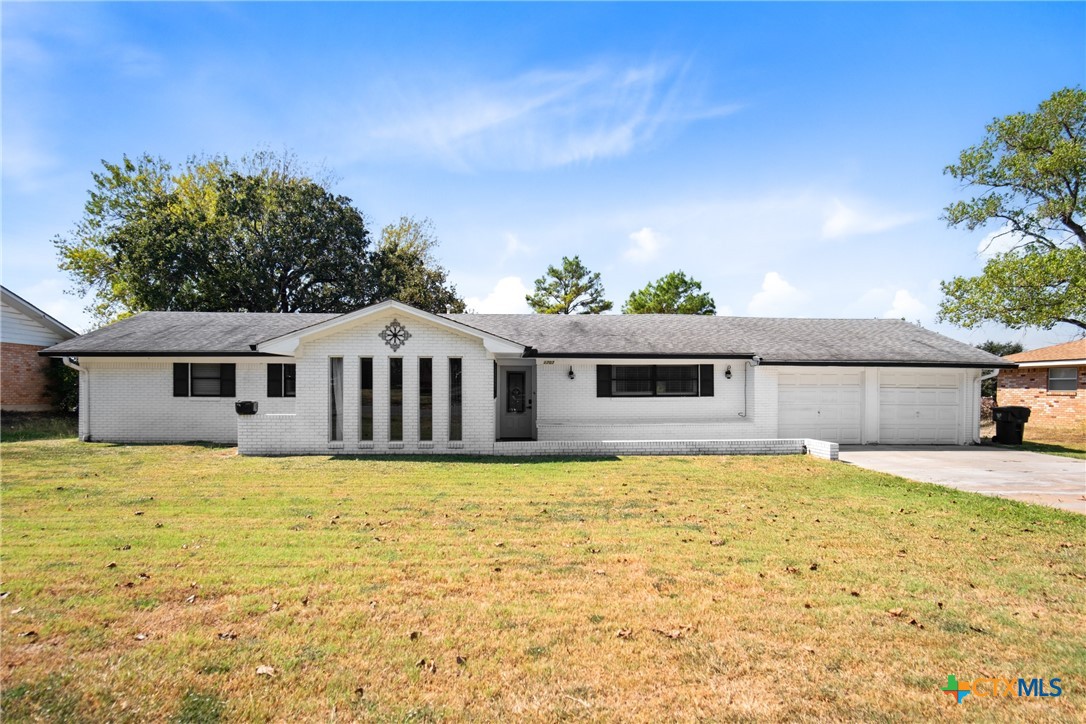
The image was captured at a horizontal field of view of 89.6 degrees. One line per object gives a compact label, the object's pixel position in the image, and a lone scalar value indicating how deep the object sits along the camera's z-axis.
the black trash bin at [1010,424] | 17.42
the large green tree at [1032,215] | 19.66
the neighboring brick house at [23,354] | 20.12
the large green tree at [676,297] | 44.05
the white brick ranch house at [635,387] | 16.56
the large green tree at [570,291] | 49.50
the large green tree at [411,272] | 34.50
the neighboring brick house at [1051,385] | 22.94
